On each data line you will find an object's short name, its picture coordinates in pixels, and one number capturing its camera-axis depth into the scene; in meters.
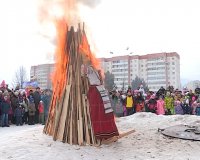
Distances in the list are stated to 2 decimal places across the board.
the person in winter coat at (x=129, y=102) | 9.18
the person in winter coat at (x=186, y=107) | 9.20
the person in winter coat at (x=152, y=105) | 9.29
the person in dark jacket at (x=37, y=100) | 9.17
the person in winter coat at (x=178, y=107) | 9.09
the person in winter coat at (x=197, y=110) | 8.83
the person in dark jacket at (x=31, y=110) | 8.90
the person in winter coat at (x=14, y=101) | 8.68
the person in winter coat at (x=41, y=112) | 9.08
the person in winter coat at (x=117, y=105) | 9.13
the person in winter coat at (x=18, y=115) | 8.57
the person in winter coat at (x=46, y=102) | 9.26
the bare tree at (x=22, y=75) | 30.47
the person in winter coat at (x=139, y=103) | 9.39
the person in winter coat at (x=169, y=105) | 9.20
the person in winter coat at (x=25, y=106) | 8.89
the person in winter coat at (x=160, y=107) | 9.08
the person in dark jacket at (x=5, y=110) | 8.18
